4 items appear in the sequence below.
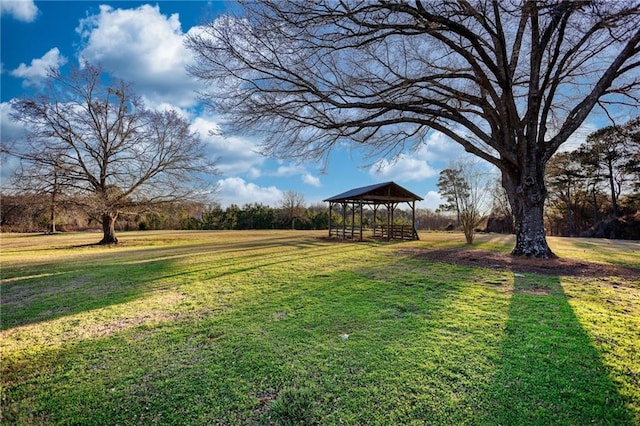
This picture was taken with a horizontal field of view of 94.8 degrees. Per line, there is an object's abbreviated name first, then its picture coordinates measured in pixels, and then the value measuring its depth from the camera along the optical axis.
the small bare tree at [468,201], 14.42
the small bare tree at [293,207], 38.28
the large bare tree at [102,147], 15.38
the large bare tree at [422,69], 6.86
